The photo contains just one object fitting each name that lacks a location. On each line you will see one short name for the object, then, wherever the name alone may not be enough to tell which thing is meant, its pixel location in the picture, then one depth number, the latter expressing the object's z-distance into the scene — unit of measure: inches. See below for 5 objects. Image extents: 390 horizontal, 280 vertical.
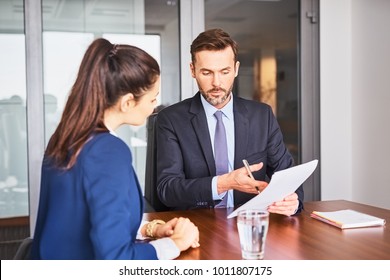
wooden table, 52.9
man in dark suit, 87.7
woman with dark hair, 40.5
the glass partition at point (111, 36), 143.6
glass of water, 49.4
